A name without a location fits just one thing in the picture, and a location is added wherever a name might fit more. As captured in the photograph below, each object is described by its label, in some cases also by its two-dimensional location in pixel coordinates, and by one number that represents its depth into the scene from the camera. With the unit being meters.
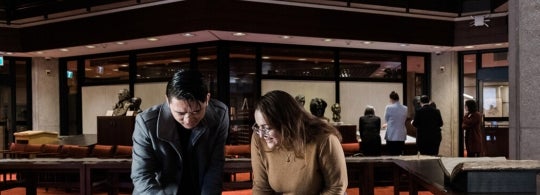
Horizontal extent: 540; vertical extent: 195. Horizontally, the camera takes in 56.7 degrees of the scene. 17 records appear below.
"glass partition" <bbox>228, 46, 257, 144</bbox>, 10.02
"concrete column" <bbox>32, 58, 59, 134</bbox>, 12.33
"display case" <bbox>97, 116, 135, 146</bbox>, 7.83
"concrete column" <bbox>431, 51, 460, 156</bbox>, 11.77
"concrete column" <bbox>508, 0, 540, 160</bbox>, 4.07
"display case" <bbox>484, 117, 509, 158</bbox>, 11.32
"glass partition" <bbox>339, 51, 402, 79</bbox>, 11.16
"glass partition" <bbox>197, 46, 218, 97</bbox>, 9.93
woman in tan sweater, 2.15
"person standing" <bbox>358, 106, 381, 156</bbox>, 8.04
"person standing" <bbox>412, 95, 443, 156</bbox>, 8.05
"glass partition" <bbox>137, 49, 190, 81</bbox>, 10.45
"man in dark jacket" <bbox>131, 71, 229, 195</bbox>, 2.15
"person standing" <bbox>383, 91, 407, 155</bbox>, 8.33
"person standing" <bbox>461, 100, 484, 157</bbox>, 9.19
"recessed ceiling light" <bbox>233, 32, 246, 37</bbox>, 8.68
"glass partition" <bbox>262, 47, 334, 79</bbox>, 10.40
